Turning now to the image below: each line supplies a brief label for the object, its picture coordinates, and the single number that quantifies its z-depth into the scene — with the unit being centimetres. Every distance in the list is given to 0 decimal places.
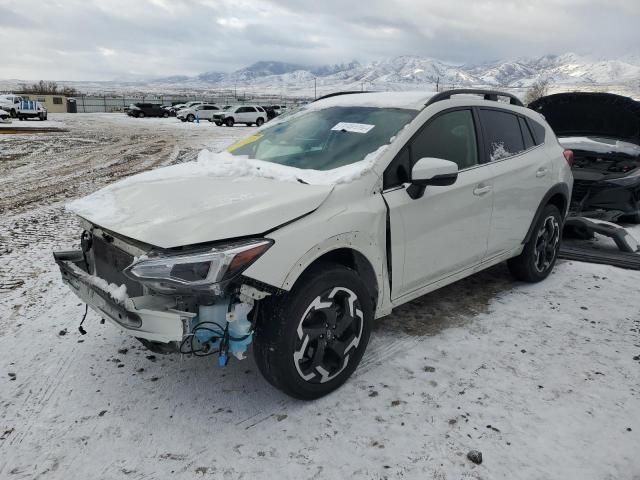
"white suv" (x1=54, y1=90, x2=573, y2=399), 246
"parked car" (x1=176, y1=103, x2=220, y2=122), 4119
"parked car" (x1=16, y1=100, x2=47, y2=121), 3584
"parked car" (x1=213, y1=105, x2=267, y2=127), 3669
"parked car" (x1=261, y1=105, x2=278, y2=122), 4308
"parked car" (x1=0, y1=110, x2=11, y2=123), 3037
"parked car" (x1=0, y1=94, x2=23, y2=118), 3691
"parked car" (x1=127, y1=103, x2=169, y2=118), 4694
